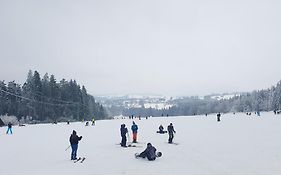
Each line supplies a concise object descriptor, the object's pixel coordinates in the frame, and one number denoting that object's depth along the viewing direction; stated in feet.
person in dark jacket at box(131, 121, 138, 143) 51.56
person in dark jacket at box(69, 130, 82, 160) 37.27
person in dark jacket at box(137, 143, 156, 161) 35.36
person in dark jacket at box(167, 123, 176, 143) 50.50
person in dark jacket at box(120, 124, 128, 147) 47.64
